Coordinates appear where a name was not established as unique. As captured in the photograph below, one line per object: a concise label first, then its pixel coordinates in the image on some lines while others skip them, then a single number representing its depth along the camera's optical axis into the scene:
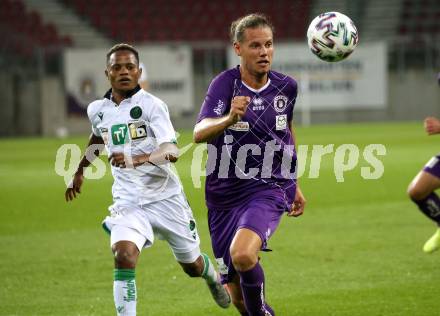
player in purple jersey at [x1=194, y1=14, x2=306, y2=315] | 12.59
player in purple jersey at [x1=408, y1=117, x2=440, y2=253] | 18.03
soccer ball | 14.05
